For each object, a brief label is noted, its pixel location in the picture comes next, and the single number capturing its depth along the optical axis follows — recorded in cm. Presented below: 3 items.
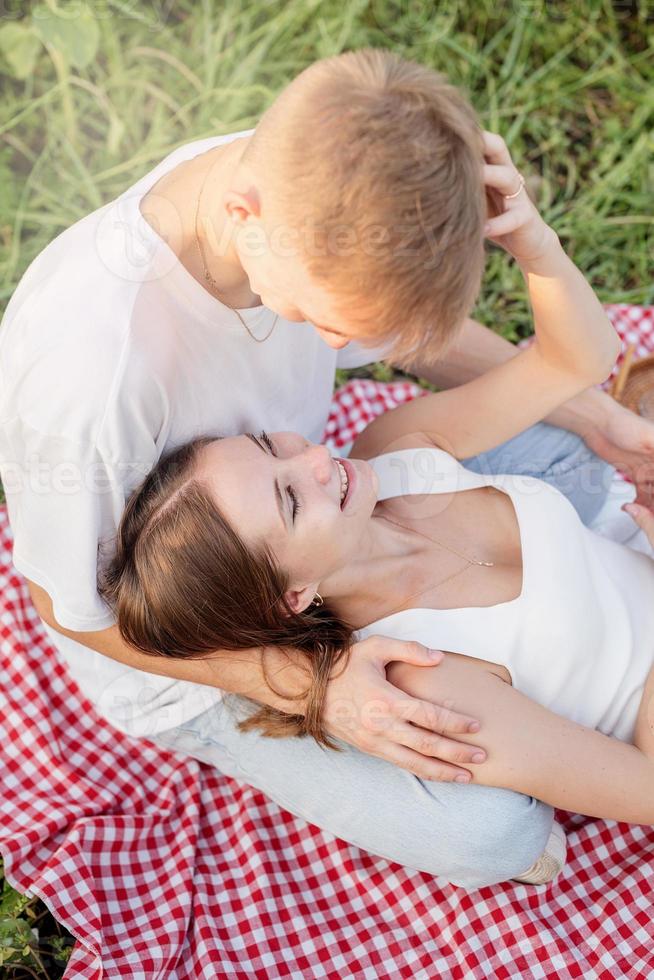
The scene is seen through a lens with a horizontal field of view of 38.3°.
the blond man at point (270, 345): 141
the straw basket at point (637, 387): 305
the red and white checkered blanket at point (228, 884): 219
